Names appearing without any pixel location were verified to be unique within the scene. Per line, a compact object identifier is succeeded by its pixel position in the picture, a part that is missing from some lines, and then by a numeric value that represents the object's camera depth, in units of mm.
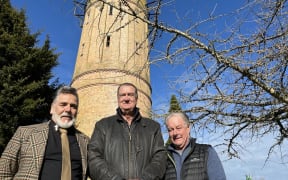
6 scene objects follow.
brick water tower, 9354
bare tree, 2152
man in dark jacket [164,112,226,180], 1649
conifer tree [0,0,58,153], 5286
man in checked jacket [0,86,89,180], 1671
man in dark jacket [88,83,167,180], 1652
